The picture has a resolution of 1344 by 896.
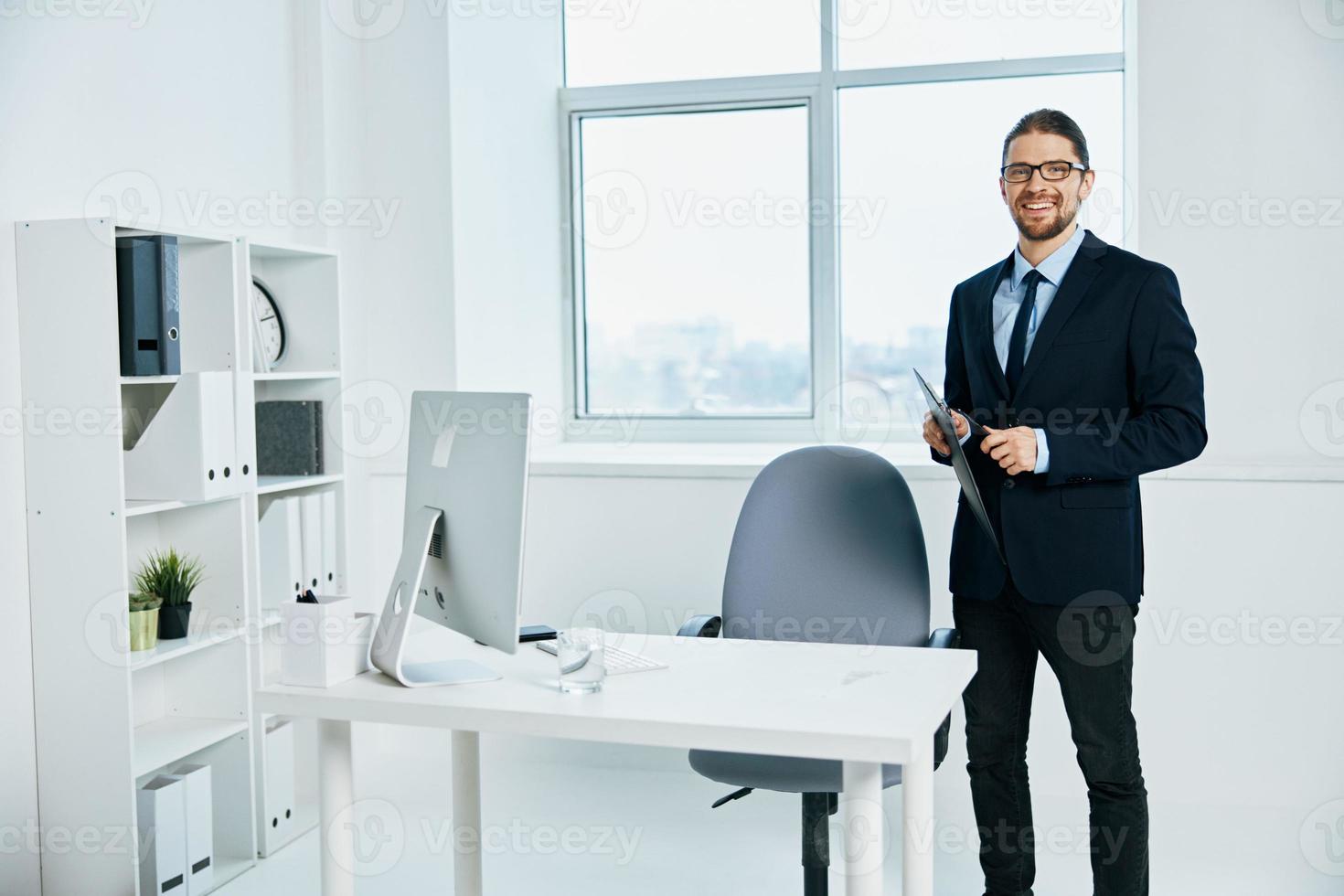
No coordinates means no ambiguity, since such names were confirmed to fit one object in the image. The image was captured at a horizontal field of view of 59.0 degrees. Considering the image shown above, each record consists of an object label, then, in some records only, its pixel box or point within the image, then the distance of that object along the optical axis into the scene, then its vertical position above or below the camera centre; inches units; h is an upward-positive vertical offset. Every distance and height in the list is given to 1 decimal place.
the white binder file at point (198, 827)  112.4 -40.9
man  92.6 -4.7
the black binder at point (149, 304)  104.2 +8.6
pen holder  79.7 -16.6
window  153.1 +27.7
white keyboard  83.1 -19.1
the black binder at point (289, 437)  135.0 -4.3
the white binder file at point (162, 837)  108.1 -40.0
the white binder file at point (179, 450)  109.8 -4.6
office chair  106.6 -14.9
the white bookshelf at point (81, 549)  102.3 -12.9
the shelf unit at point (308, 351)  136.6 +5.6
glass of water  76.9 -17.2
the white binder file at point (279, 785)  126.1 -41.6
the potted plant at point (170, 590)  115.2 -18.4
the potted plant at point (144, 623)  109.0 -20.4
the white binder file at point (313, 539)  131.6 -15.7
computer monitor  75.2 -8.7
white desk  68.8 -19.4
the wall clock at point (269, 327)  131.6 +8.3
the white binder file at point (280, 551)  127.8 -16.4
